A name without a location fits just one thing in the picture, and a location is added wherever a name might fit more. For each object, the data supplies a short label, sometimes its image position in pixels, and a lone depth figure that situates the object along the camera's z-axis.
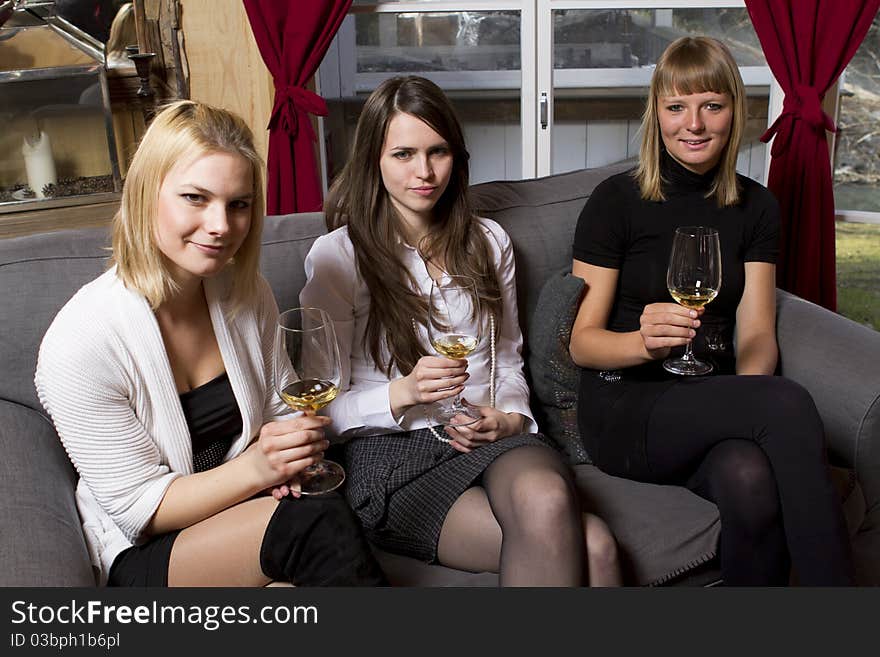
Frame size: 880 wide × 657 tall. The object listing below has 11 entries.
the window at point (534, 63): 3.15
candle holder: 2.91
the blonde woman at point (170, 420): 1.41
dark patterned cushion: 2.07
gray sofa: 1.52
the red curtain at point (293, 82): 2.86
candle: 2.97
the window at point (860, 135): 3.33
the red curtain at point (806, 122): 2.81
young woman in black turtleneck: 1.67
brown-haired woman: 1.60
